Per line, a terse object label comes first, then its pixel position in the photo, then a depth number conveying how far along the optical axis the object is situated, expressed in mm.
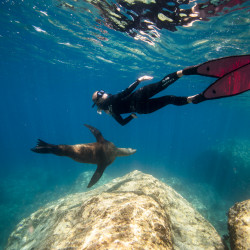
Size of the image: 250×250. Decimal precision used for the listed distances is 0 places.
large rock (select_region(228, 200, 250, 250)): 2875
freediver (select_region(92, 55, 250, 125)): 3879
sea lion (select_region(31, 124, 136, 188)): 4824
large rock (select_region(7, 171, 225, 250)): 2293
